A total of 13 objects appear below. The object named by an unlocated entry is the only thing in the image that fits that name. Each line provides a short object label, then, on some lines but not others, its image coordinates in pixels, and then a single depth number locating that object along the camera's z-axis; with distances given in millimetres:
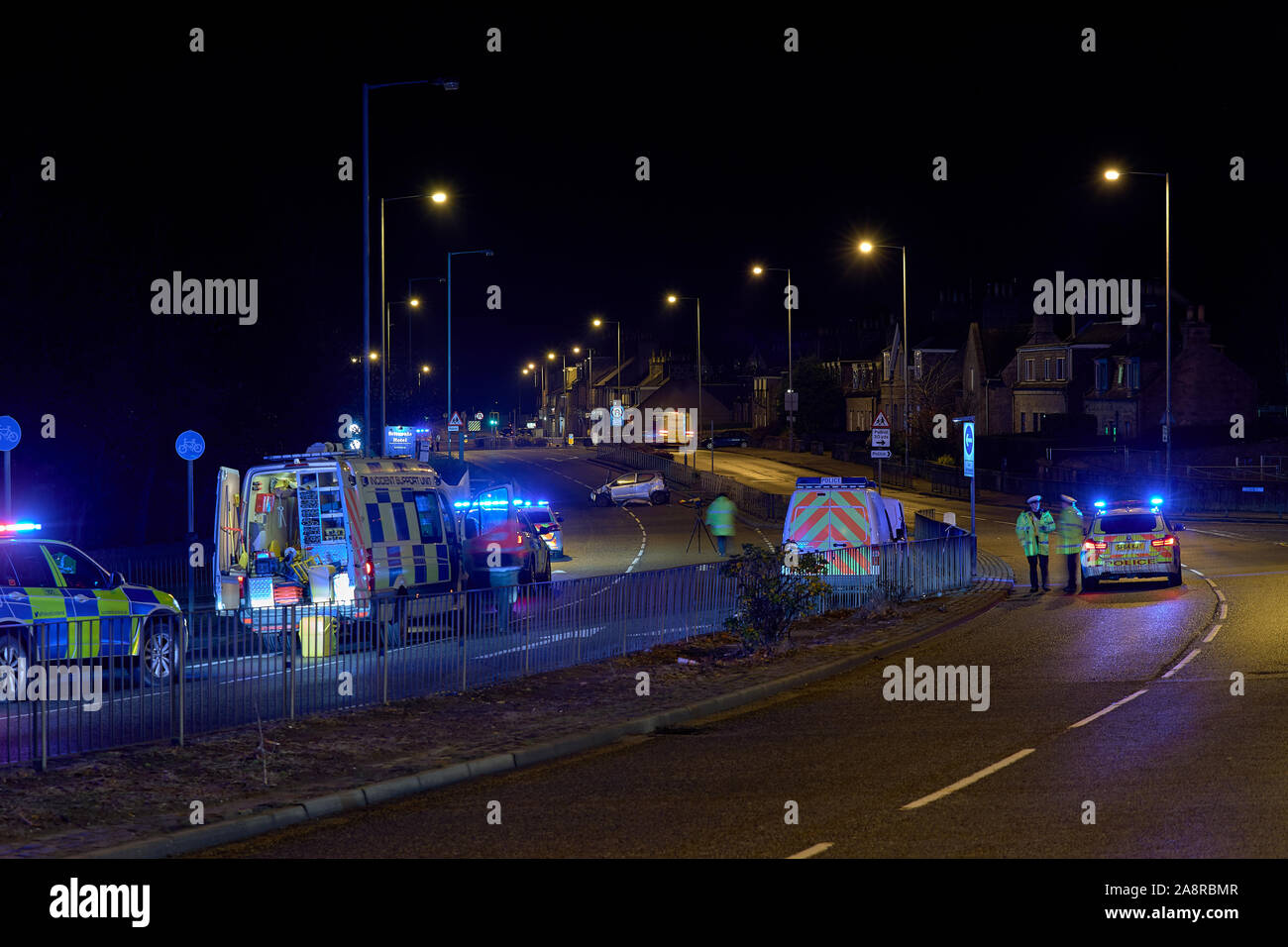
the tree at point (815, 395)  103000
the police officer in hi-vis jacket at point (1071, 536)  25375
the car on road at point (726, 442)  97750
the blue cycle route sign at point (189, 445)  25094
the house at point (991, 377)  90500
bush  17266
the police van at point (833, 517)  23750
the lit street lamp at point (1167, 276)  46719
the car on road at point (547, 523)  34281
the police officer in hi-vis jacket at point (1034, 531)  24734
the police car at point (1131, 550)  25031
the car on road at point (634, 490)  58188
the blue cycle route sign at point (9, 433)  22062
